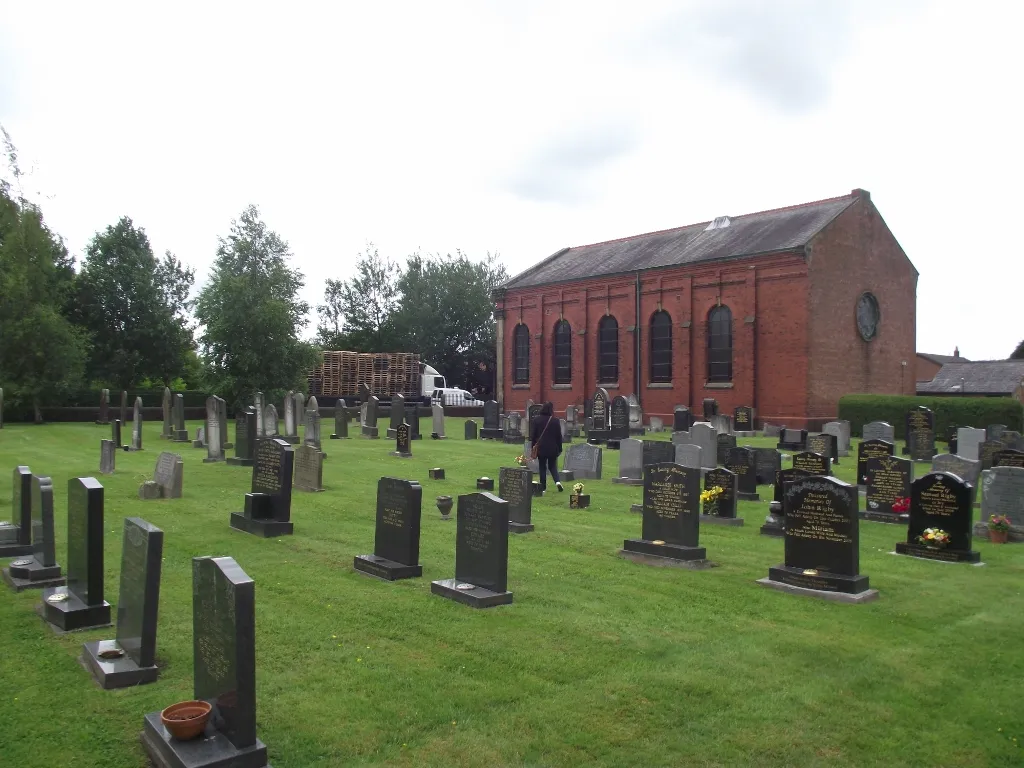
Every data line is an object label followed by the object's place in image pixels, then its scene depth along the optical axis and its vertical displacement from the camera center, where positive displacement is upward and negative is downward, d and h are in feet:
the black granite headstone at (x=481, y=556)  25.90 -5.47
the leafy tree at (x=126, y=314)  155.53 +13.90
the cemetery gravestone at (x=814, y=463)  46.47 -3.92
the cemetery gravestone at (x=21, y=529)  30.30 -5.67
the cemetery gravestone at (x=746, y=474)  50.03 -4.96
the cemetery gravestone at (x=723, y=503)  41.86 -5.66
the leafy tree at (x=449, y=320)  212.43 +18.48
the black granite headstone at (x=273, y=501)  36.78 -5.21
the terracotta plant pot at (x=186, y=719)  14.55 -6.05
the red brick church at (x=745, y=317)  111.24 +11.68
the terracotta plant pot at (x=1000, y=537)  37.83 -6.50
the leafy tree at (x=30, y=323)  110.83 +8.43
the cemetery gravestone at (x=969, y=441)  68.03 -3.74
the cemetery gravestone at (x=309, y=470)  49.60 -5.09
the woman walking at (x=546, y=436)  50.29 -2.79
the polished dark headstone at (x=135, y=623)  18.62 -5.68
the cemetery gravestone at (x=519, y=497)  38.63 -5.16
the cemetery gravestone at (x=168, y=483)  45.47 -5.52
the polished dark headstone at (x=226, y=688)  14.52 -5.68
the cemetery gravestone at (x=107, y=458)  55.83 -5.03
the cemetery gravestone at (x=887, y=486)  42.57 -4.78
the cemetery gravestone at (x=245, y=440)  61.98 -4.12
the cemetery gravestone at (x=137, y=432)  74.81 -4.31
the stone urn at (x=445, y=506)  42.01 -6.01
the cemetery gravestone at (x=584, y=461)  59.11 -5.11
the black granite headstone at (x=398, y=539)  29.09 -5.49
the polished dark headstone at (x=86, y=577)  22.68 -5.51
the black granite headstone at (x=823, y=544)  27.66 -5.24
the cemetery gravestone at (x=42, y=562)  27.14 -6.11
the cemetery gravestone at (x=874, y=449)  46.10 -3.13
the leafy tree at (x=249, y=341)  103.40 +5.90
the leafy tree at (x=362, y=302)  227.81 +24.64
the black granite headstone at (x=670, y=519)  32.22 -5.12
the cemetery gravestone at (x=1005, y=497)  38.93 -4.86
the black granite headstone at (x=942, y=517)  33.06 -4.98
